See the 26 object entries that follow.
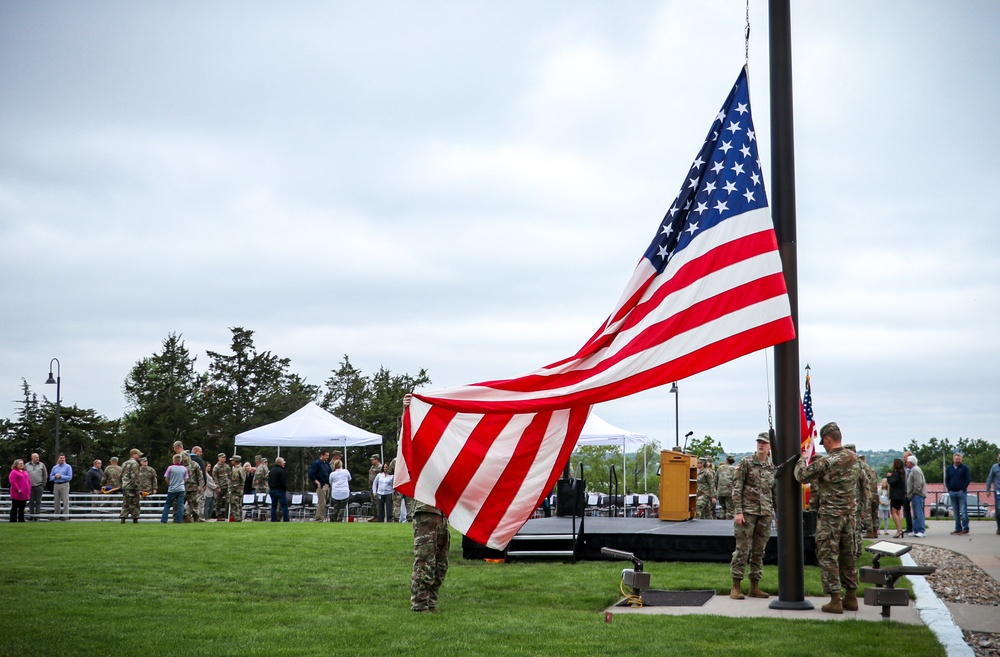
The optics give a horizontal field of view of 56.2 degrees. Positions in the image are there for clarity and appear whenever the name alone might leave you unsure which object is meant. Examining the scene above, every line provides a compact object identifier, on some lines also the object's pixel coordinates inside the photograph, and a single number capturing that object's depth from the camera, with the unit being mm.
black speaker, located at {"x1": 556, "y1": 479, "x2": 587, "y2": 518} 25750
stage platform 16922
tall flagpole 10578
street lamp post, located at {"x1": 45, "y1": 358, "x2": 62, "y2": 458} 40125
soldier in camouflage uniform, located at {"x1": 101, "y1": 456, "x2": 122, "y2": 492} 34312
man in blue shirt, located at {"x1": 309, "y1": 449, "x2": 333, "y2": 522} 32031
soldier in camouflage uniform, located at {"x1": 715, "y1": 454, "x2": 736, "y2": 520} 23828
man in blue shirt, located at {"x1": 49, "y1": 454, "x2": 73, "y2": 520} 30016
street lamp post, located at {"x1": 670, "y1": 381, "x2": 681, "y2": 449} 43656
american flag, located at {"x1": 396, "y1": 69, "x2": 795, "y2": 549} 8883
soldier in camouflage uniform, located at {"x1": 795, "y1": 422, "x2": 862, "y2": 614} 10625
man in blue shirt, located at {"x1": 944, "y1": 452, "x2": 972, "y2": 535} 23938
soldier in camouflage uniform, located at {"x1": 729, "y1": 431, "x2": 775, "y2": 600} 12219
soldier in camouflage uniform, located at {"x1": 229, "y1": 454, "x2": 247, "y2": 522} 30938
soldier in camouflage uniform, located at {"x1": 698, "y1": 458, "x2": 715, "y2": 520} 28719
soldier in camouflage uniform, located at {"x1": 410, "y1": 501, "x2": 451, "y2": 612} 10664
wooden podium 24328
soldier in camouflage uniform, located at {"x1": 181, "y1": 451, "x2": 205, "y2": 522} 28509
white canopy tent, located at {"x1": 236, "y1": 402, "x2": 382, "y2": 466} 32156
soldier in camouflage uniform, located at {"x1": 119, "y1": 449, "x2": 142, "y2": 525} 27109
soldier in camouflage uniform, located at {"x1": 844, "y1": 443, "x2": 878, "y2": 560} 17439
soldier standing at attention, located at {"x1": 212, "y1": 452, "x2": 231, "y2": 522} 32000
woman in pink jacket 27250
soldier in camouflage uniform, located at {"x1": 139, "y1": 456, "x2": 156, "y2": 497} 29203
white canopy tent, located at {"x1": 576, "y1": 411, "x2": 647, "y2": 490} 32000
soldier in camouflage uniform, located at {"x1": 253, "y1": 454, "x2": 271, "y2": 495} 33000
